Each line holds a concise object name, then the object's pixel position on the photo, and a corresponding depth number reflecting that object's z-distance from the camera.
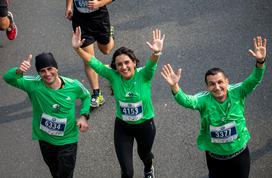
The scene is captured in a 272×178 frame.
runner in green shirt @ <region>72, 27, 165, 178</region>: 9.12
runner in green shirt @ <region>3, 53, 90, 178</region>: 8.81
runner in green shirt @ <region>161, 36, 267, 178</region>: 8.48
